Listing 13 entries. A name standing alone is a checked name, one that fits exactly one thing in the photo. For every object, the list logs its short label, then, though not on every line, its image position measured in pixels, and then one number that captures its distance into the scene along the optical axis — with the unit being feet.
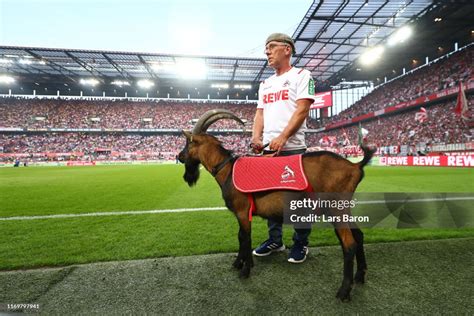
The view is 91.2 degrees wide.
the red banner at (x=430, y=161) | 49.70
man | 7.59
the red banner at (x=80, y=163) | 118.39
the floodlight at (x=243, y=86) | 142.44
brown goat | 6.48
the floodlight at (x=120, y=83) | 134.10
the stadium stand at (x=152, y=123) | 96.37
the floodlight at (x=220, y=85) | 141.98
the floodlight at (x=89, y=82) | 131.03
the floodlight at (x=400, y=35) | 74.29
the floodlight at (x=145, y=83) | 131.90
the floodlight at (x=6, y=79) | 126.31
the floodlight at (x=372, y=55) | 90.12
